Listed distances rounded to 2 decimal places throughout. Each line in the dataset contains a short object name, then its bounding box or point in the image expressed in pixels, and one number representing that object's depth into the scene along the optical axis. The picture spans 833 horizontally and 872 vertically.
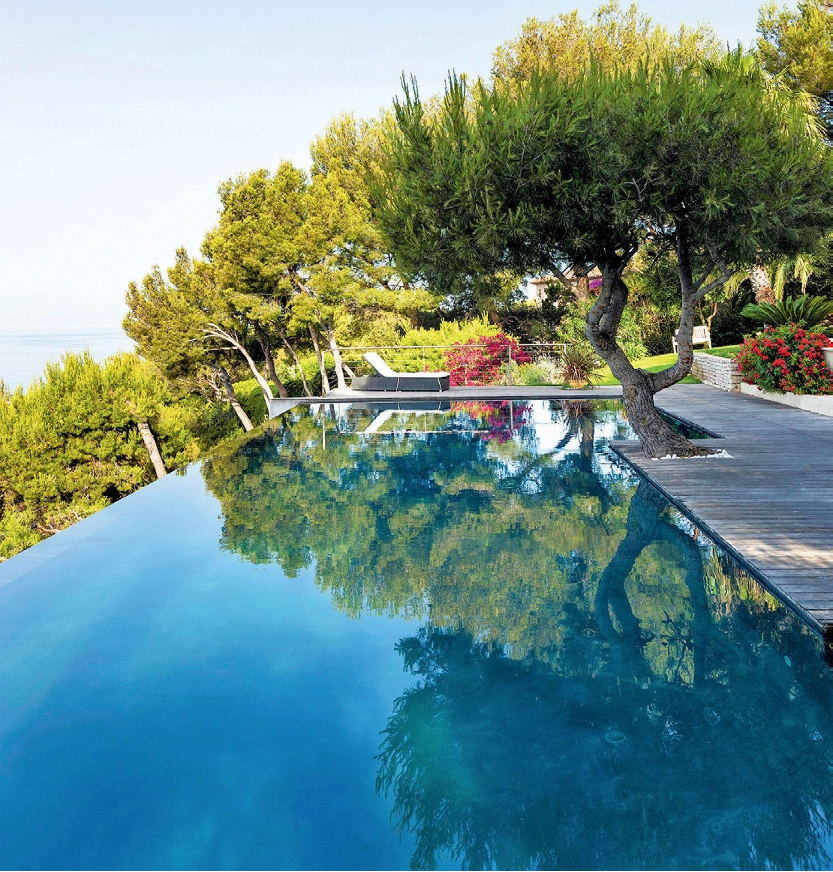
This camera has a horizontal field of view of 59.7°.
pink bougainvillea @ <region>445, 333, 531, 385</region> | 19.81
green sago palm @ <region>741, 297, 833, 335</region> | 13.90
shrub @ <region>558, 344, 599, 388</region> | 17.81
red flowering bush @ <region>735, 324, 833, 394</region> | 12.78
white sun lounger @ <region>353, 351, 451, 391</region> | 18.34
